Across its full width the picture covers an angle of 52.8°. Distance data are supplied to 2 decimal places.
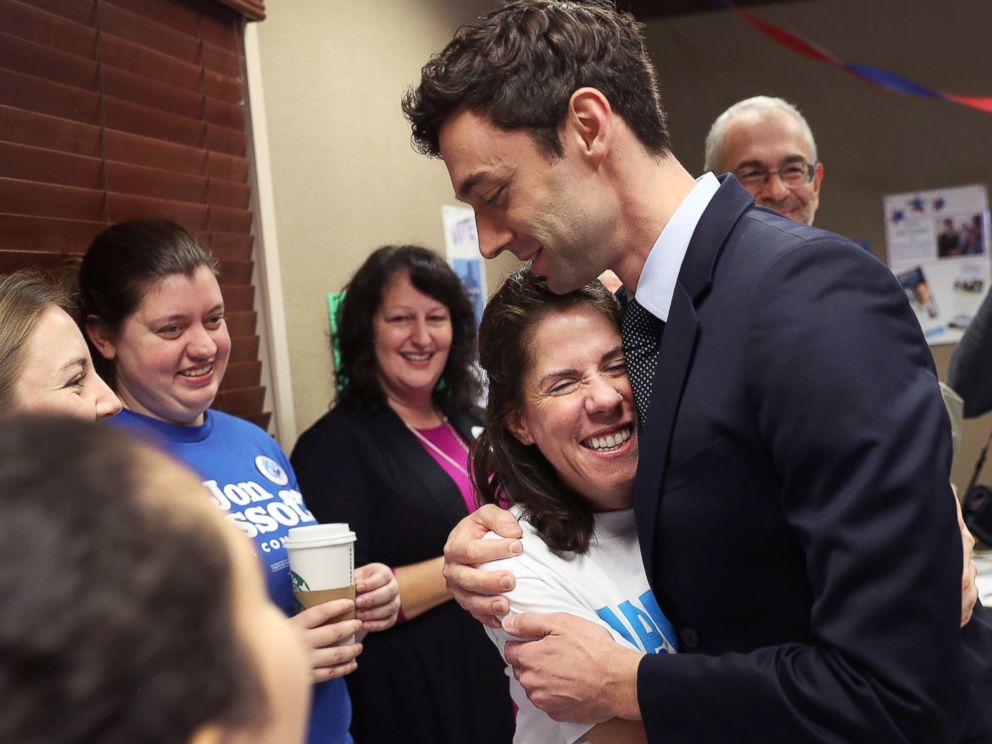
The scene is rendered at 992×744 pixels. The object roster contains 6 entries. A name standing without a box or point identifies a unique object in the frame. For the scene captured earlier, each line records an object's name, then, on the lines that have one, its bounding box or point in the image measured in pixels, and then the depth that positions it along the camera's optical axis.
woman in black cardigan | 2.33
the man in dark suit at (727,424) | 1.01
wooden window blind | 1.81
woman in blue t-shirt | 1.86
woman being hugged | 1.37
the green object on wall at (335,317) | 2.70
